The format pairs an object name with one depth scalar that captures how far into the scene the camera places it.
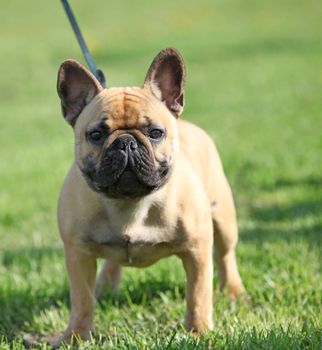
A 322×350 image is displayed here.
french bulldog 7.58
